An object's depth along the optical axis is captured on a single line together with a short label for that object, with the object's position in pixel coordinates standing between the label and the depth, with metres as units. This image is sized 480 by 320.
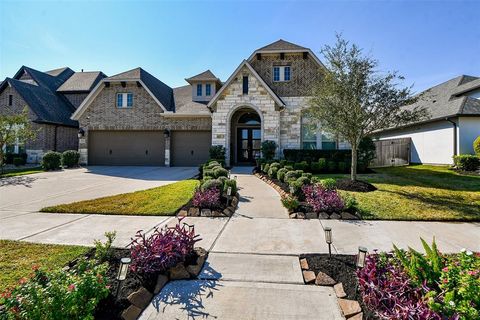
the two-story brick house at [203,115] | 15.27
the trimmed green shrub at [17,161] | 18.02
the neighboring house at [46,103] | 19.36
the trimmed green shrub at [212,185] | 7.04
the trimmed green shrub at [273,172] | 10.45
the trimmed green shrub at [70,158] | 16.59
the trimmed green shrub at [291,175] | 8.49
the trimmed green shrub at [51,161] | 15.28
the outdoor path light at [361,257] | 2.87
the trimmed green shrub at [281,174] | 9.39
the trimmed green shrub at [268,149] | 14.73
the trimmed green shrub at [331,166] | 12.73
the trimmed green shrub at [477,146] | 13.16
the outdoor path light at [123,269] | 2.59
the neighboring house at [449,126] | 14.66
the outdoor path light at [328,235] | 3.52
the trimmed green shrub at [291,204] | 6.12
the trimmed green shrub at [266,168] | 11.65
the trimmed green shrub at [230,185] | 7.24
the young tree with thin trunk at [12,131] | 14.10
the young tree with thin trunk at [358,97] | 8.17
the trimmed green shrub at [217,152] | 14.87
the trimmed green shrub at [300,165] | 12.09
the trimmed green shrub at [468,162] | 12.94
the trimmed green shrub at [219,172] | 8.66
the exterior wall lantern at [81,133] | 18.27
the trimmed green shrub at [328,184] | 7.07
